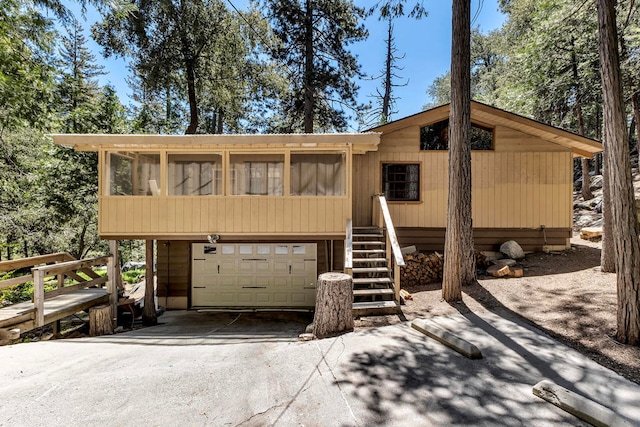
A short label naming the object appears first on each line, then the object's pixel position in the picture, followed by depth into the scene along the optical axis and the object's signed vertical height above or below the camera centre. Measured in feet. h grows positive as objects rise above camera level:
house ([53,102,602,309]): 21.07 +1.57
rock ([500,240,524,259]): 25.12 -2.88
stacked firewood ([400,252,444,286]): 22.72 -4.23
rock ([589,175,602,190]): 51.80 +6.16
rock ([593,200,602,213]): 41.13 +1.34
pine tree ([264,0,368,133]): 39.04 +22.47
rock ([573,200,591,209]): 44.39 +1.77
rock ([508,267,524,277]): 21.44 -4.09
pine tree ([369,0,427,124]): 55.30 +26.88
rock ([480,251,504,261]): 25.96 -3.42
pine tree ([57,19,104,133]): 26.43 +14.06
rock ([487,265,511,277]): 21.65 -4.04
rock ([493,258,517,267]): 23.40 -3.67
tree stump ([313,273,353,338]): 13.94 -4.36
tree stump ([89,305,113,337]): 19.13 -6.80
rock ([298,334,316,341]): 14.17 -5.91
